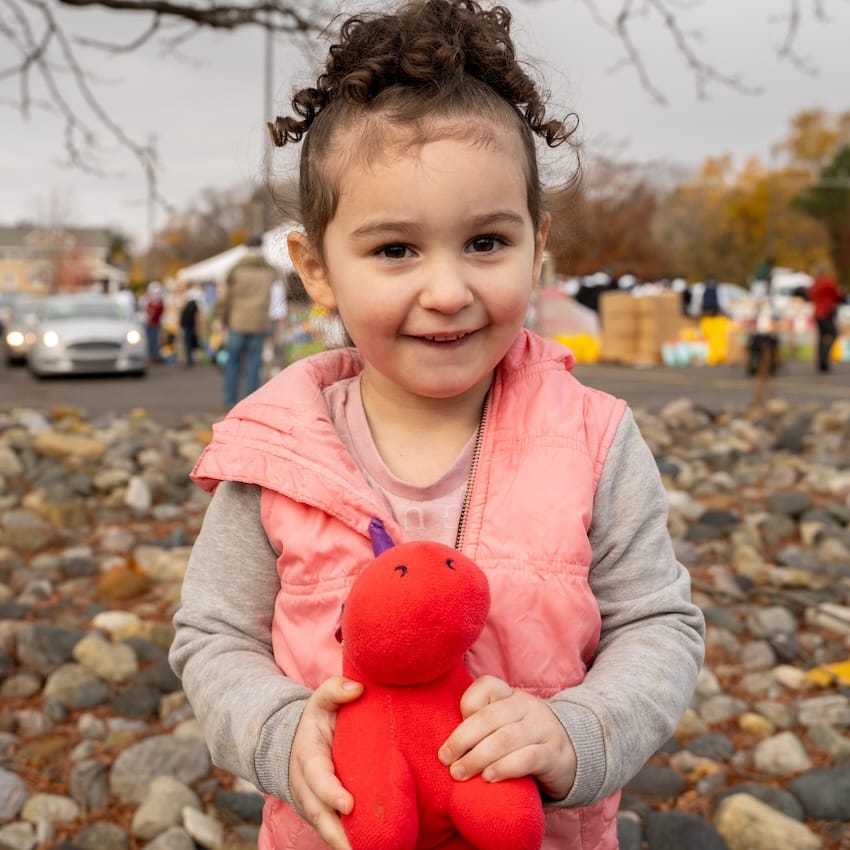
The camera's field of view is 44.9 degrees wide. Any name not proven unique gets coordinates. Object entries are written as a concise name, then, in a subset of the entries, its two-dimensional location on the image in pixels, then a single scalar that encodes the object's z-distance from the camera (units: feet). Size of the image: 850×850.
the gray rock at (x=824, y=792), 7.73
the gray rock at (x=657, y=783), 8.09
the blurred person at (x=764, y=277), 43.21
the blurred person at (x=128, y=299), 71.39
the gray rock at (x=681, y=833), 7.13
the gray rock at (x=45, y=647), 10.29
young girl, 4.34
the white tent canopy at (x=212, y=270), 76.02
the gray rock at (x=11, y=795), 7.79
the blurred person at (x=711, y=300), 64.18
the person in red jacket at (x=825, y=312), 49.57
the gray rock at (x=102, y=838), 7.41
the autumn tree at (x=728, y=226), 150.51
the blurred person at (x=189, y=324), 61.70
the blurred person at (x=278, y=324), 36.37
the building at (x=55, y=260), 215.92
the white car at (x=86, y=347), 48.85
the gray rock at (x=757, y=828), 7.21
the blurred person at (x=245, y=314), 30.58
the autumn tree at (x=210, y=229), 175.63
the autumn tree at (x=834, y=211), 151.74
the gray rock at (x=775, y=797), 7.73
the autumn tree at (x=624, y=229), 130.41
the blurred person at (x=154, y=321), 63.82
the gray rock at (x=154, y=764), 8.14
